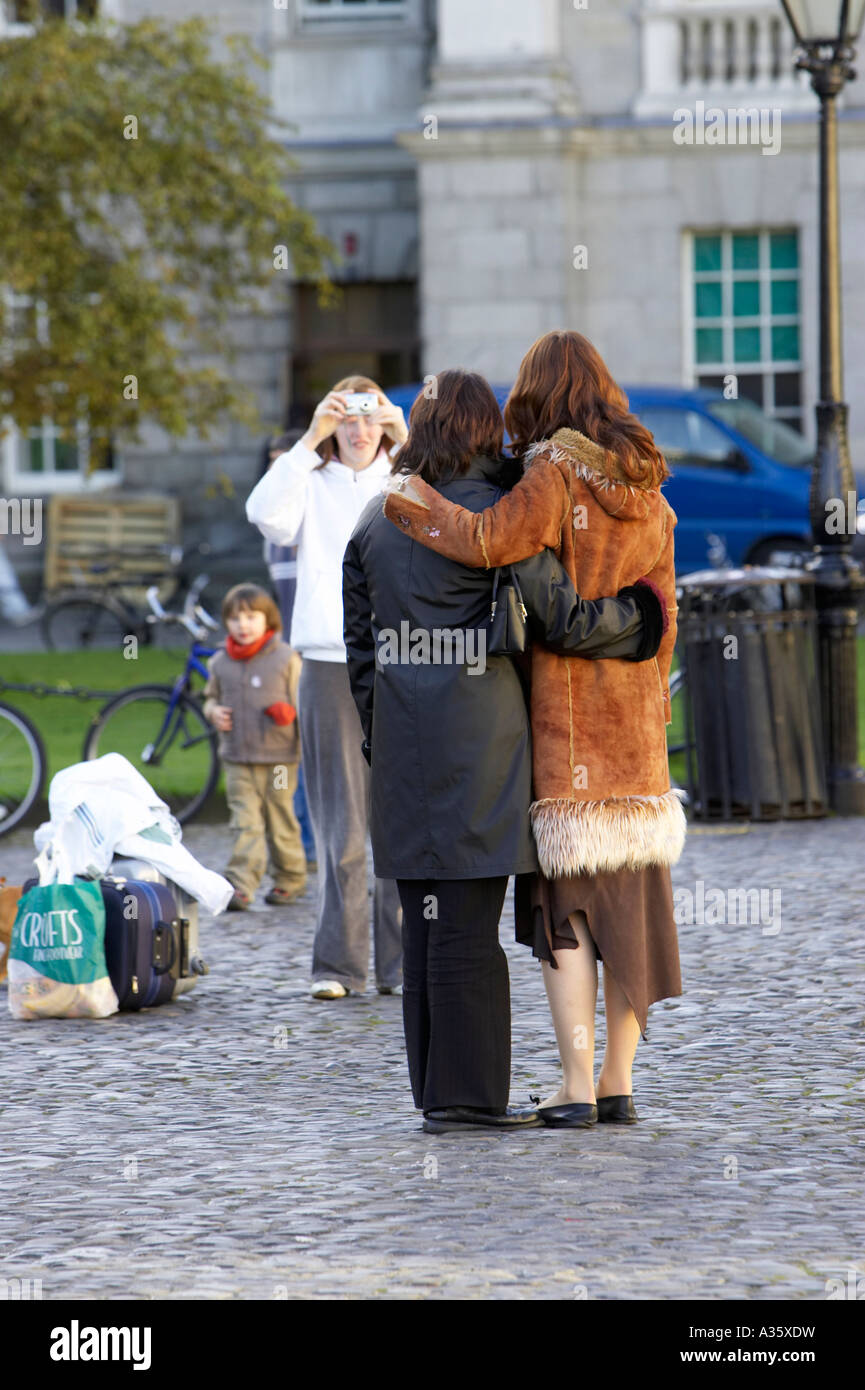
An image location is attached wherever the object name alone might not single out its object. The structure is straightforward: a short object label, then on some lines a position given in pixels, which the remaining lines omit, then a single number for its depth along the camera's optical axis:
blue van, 36.47
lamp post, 20.19
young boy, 16.72
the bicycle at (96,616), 38.06
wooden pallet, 46.06
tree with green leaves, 31.17
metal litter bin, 19.58
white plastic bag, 13.20
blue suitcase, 12.82
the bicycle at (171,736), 19.64
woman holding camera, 13.01
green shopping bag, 12.68
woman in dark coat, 9.66
